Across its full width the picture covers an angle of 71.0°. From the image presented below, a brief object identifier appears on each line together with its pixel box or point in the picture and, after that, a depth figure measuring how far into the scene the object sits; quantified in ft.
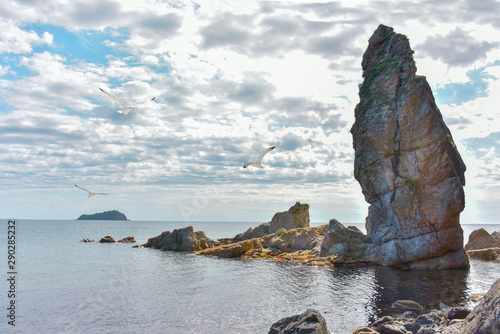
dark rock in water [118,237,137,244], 263.16
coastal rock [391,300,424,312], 65.62
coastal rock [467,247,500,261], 150.41
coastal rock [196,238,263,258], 163.43
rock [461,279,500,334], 30.17
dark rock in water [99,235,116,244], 262.08
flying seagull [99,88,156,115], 68.55
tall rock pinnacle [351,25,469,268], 115.85
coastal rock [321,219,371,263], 133.39
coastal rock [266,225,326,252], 164.25
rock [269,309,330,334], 42.68
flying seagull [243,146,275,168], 82.33
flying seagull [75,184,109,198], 94.53
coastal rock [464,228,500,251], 169.99
